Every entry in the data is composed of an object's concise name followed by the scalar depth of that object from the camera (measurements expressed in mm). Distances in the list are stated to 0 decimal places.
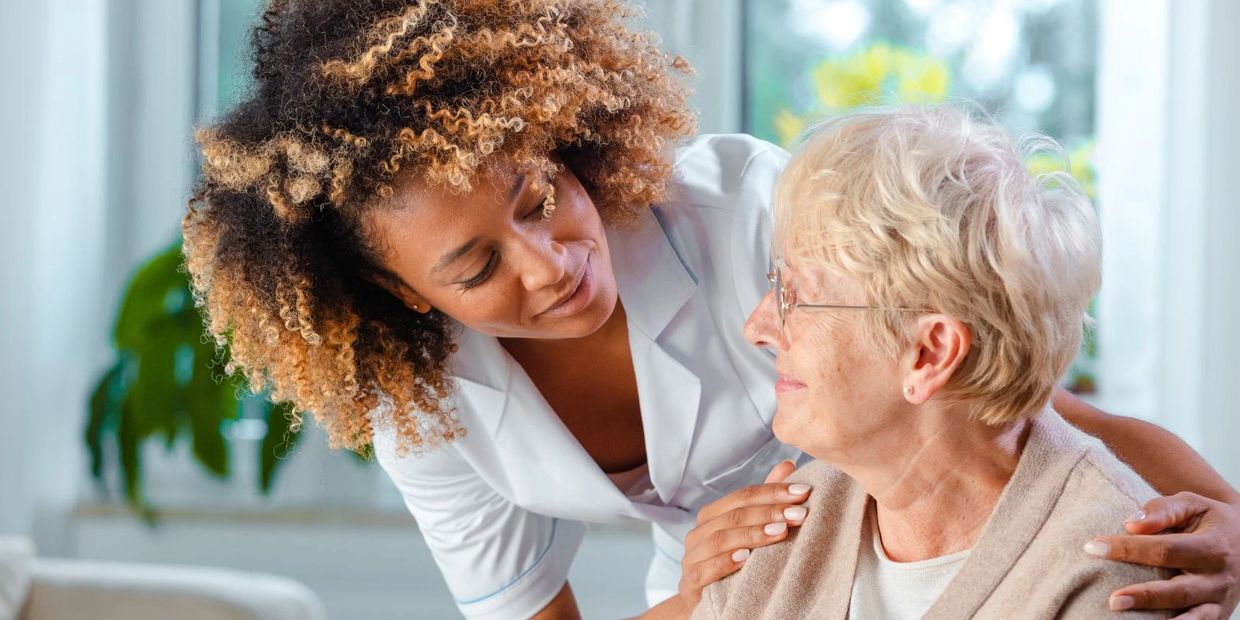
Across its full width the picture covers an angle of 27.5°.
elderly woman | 1578
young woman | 1657
